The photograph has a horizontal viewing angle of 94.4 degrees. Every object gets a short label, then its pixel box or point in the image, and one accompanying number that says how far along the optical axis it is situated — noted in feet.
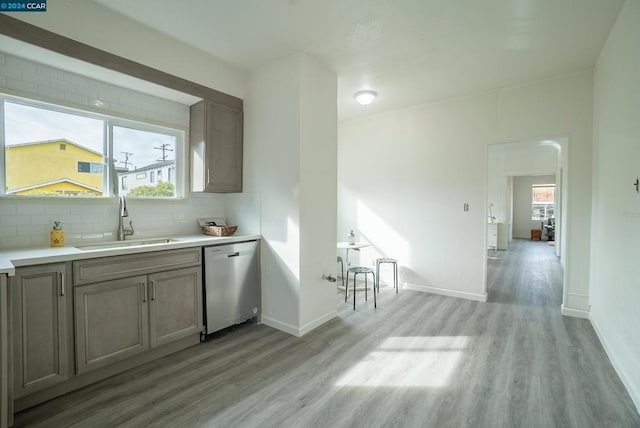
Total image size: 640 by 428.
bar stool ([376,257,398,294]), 14.51
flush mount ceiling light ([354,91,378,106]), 12.77
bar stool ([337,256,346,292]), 15.14
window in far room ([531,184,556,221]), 37.78
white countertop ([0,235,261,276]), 5.88
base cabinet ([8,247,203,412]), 5.90
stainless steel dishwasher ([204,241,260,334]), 9.23
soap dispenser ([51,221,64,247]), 7.71
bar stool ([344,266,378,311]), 12.46
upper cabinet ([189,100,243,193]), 10.34
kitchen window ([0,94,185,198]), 7.55
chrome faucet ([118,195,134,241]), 9.02
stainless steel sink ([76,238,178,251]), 8.29
